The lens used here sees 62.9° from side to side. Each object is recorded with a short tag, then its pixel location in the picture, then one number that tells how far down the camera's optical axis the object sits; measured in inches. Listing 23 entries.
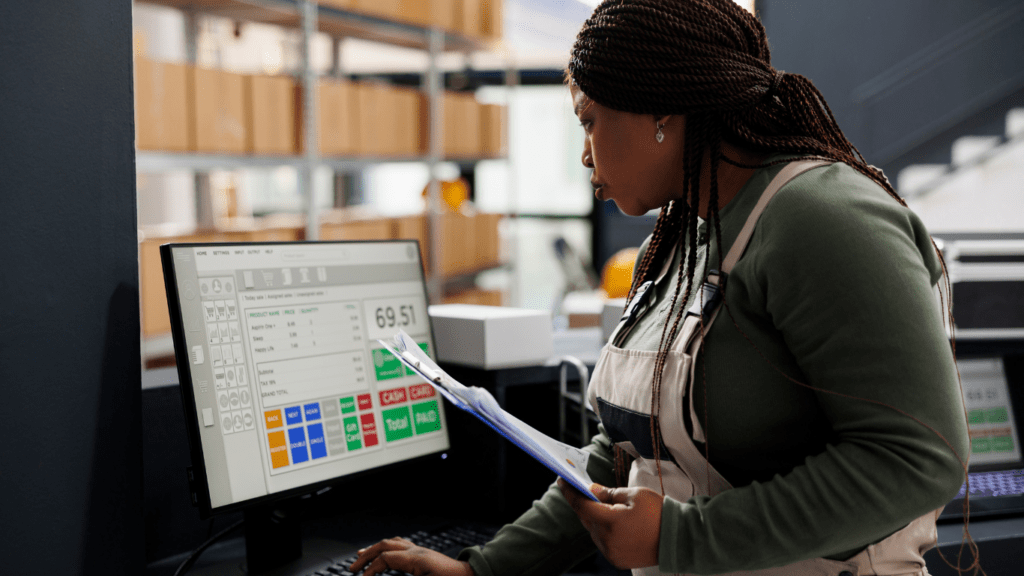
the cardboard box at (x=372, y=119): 153.3
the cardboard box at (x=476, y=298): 187.5
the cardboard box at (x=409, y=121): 165.9
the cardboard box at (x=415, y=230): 164.1
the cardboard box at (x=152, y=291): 107.0
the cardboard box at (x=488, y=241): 199.0
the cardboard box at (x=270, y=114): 127.7
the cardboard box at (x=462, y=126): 184.3
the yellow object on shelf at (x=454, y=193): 190.5
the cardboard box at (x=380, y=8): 147.1
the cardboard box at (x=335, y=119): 141.4
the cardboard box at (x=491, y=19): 190.2
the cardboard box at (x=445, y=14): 170.6
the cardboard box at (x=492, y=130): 197.3
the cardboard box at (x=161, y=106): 109.0
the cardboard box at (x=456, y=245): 183.9
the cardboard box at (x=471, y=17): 180.5
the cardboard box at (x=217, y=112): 117.3
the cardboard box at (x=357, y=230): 146.9
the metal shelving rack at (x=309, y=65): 125.0
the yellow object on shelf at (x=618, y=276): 132.6
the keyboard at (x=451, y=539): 49.1
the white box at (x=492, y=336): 54.9
